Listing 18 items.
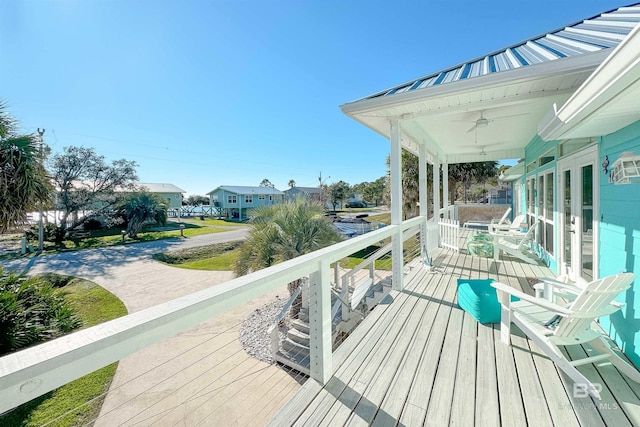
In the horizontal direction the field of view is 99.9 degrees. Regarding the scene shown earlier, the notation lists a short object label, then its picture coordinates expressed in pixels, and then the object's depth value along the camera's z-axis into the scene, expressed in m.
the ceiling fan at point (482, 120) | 4.52
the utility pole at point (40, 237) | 15.41
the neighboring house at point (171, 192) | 32.93
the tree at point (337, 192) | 47.09
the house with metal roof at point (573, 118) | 2.12
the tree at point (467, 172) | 17.94
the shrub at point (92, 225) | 22.37
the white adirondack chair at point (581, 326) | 2.11
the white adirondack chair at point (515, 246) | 5.61
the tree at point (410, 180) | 15.98
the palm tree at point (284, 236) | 6.71
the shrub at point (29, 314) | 4.89
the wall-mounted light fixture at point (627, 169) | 2.18
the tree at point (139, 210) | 20.52
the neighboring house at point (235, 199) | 36.03
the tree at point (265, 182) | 70.69
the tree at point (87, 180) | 18.73
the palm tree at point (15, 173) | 5.08
